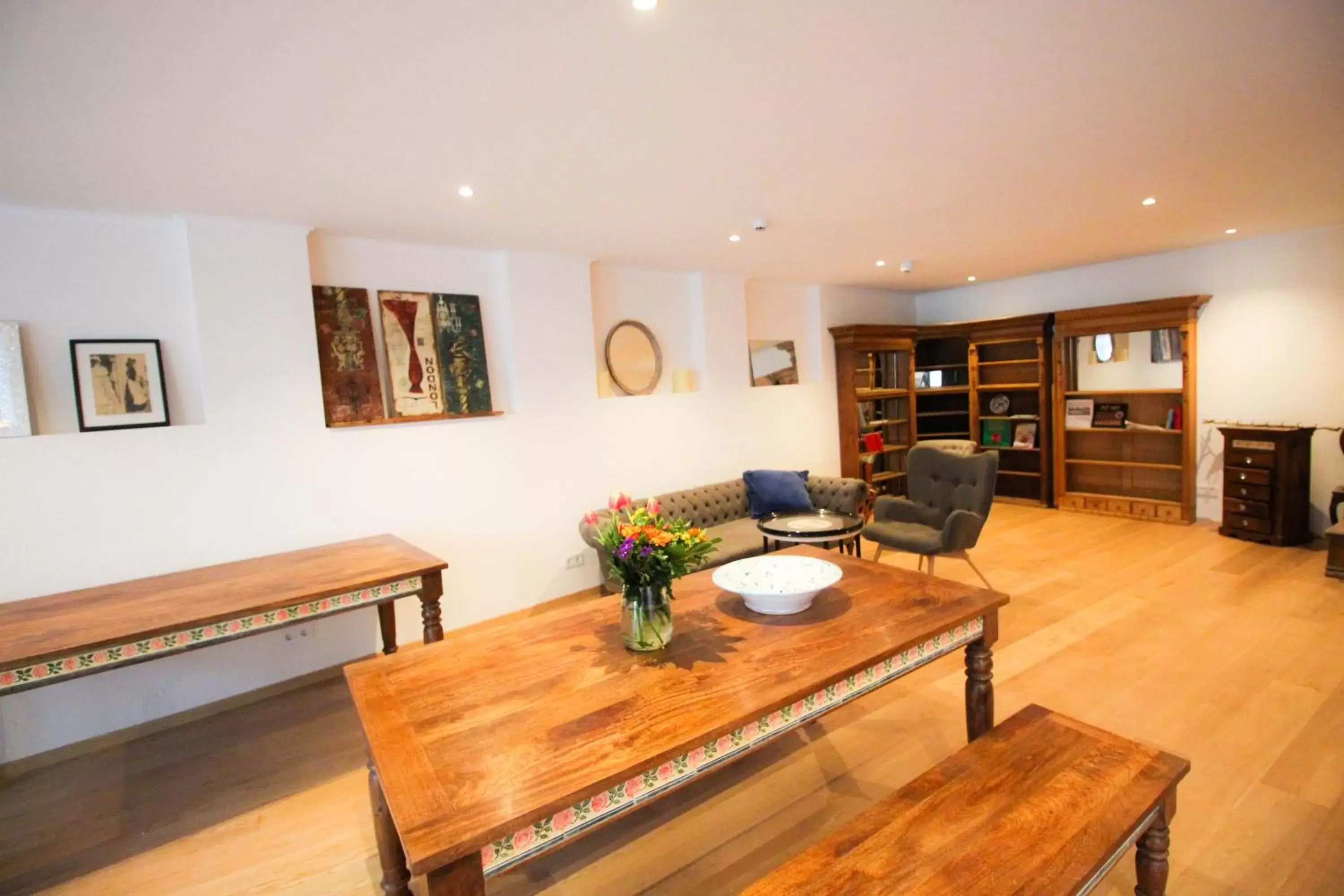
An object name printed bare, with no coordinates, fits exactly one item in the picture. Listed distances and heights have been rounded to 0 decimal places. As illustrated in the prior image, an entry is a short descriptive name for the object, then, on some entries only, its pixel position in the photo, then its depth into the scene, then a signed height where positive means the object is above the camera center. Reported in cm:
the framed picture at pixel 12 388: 276 +24
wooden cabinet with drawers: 475 -90
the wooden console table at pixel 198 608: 204 -67
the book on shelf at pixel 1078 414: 631 -36
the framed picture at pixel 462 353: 398 +40
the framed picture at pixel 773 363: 595 +33
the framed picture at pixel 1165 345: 565 +25
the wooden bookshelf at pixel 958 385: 643 +1
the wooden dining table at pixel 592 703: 117 -72
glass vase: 175 -60
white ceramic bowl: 194 -62
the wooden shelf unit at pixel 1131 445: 555 -69
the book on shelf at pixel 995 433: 694 -57
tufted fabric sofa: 450 -87
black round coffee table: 389 -87
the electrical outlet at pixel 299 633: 339 -115
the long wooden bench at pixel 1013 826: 126 -101
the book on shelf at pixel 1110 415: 608 -39
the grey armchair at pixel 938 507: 391 -83
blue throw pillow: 505 -79
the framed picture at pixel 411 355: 381 +39
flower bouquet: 171 -44
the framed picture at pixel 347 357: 358 +39
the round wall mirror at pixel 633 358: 489 +38
